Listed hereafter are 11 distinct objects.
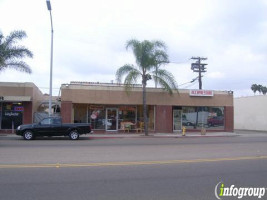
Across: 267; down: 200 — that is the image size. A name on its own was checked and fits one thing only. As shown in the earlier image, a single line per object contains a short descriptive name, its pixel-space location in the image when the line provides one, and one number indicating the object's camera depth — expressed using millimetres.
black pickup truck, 20500
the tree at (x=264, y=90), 85812
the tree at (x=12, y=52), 22781
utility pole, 40478
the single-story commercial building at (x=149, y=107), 26203
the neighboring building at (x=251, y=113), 37612
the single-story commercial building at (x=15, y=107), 25266
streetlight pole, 22806
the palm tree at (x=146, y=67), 25016
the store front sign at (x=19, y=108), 25516
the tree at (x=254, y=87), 88312
